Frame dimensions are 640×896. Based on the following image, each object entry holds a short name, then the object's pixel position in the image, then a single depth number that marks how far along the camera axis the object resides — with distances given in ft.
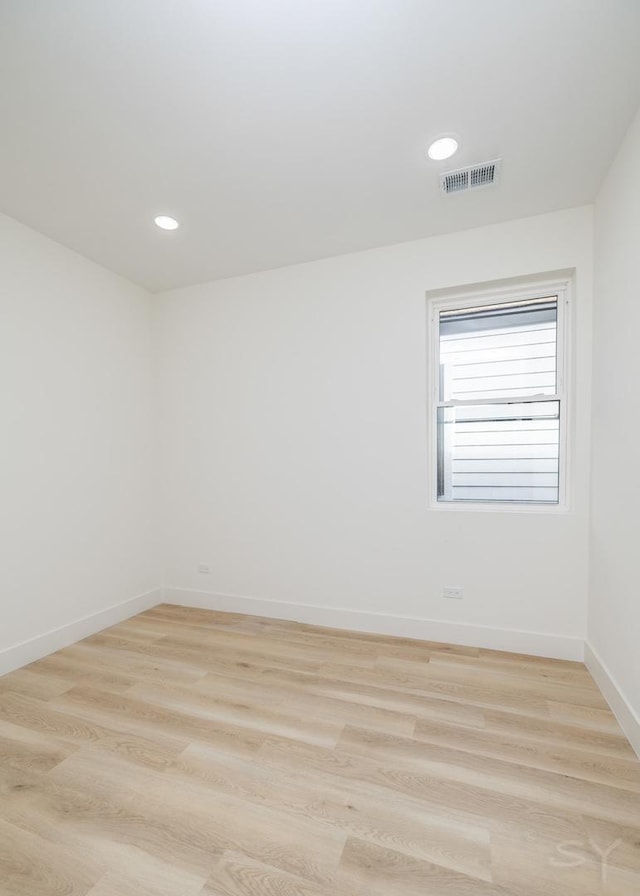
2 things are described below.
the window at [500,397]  8.82
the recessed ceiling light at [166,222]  8.36
